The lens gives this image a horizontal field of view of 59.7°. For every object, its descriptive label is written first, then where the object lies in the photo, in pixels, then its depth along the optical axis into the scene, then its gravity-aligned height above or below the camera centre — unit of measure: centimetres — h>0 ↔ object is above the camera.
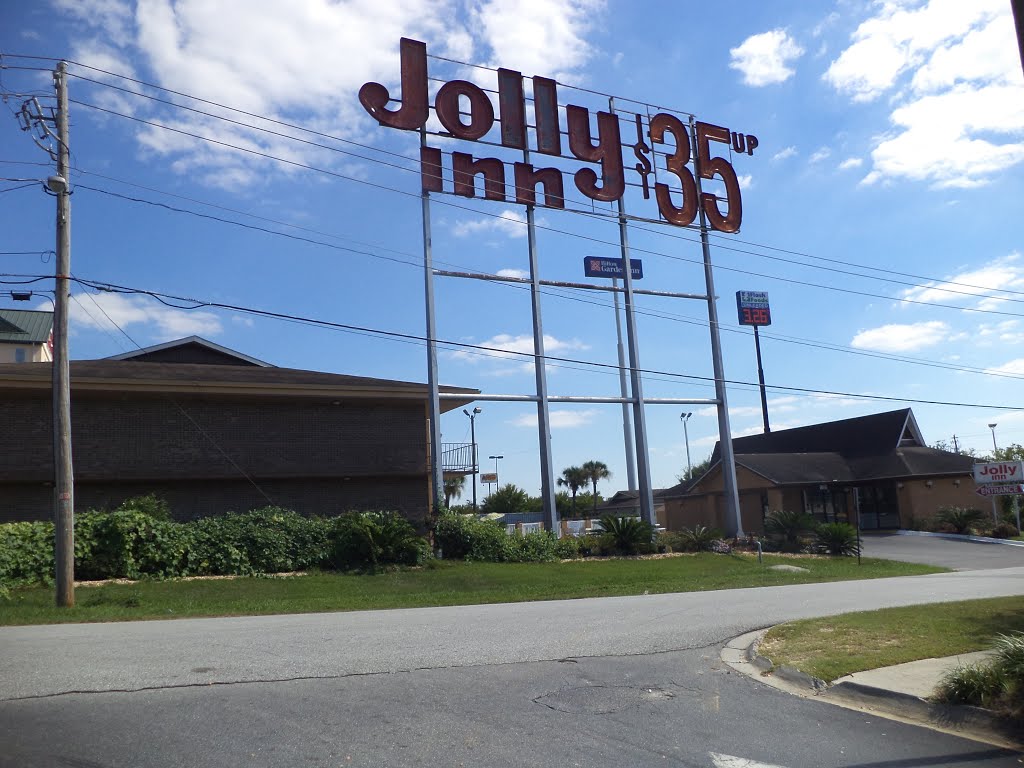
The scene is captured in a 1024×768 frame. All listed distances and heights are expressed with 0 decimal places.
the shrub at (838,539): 3178 -167
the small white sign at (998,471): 2713 +38
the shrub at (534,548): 2765 -126
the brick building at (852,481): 4462 +52
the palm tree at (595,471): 9512 +353
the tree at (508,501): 7131 +64
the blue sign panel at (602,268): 3334 +874
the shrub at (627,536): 2972 -110
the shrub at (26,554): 1936 -42
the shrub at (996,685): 718 -167
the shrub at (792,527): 3319 -121
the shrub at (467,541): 2711 -89
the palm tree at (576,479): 9488 +281
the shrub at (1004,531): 3884 -210
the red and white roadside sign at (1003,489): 2071 -16
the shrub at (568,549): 2867 -138
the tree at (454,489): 8381 +221
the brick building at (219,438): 2586 +266
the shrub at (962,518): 4028 -152
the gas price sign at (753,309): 6400 +1338
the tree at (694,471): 9689 +313
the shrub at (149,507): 2331 +57
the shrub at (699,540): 3142 -142
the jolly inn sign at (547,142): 2916 +1298
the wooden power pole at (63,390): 1688 +278
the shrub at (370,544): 2423 -77
